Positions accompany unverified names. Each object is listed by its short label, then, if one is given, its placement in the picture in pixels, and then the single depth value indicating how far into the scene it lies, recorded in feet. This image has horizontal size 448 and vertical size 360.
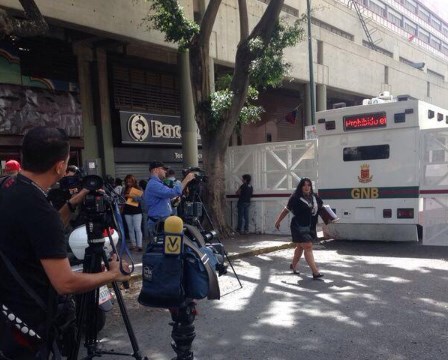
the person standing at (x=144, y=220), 37.35
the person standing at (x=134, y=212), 30.68
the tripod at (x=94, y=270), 10.25
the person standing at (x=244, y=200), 37.73
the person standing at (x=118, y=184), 35.07
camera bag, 8.83
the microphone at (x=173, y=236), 8.92
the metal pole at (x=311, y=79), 47.06
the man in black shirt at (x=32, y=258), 6.21
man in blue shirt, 22.22
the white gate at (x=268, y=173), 35.42
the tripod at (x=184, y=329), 9.78
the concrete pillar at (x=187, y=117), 41.01
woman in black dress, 22.43
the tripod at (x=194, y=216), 13.58
